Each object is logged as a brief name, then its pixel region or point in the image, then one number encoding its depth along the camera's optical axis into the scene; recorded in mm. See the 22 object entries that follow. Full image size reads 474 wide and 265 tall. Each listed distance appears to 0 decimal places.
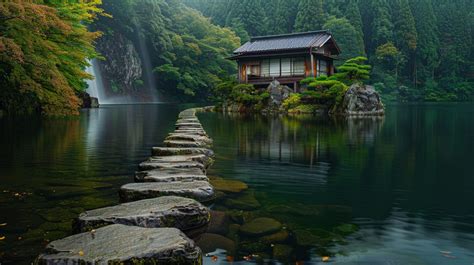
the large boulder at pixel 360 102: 30062
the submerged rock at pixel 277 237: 4531
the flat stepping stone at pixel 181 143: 9500
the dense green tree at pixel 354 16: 69206
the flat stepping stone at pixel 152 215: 4293
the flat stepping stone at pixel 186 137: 10365
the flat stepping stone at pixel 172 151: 8438
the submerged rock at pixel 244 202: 5785
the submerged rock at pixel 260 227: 4770
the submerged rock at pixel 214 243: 4314
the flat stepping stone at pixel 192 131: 12188
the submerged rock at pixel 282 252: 4066
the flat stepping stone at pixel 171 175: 6152
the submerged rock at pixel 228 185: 6836
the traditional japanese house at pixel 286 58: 35812
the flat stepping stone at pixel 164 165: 6983
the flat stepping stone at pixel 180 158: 7539
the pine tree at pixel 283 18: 76500
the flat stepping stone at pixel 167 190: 5480
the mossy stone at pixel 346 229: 4804
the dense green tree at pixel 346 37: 65125
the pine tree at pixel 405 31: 70938
